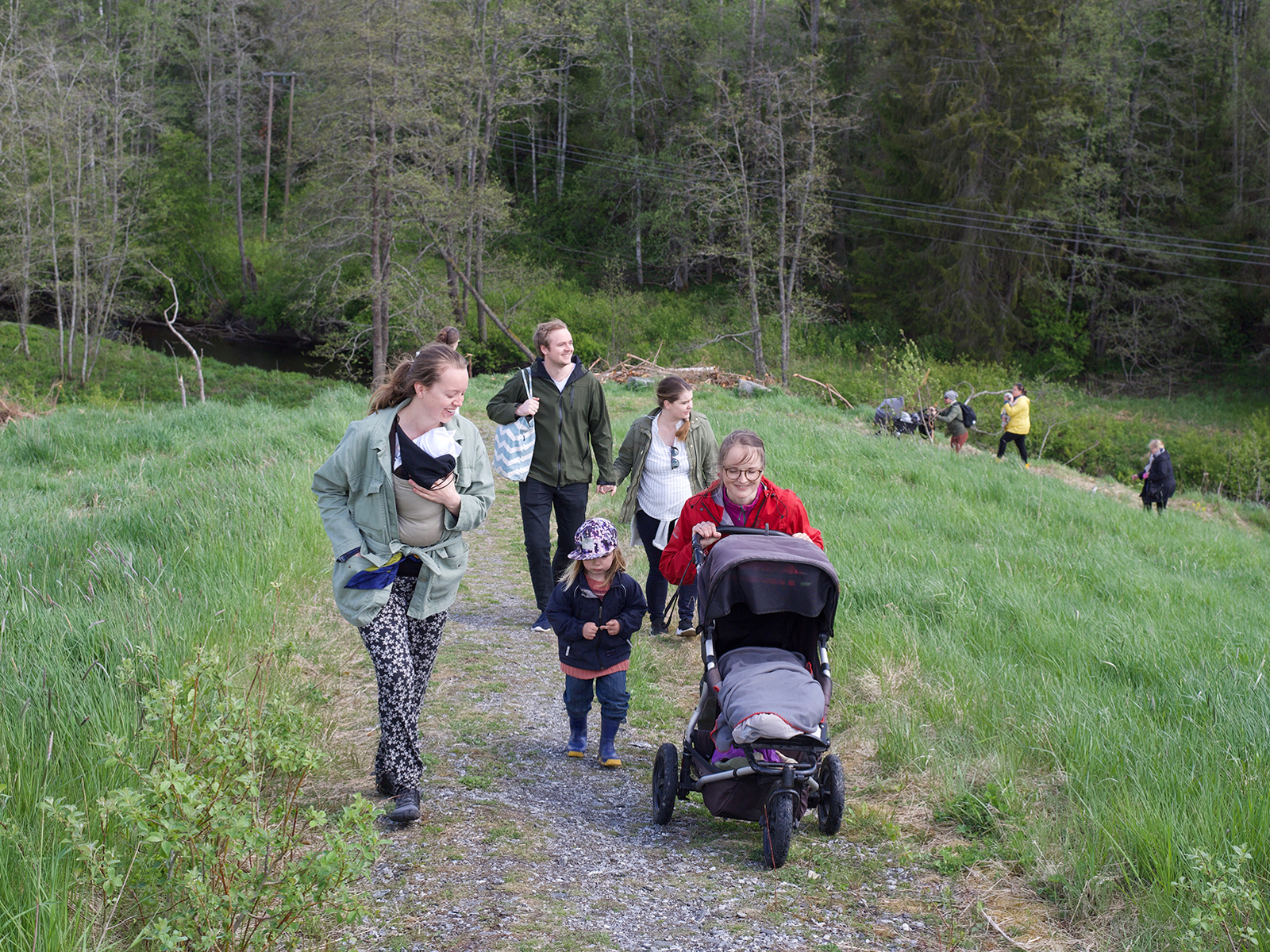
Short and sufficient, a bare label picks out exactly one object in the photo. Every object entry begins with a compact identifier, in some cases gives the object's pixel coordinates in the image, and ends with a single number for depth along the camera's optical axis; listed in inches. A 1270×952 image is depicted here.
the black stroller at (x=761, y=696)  141.8
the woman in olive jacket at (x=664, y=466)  253.1
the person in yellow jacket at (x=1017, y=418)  818.8
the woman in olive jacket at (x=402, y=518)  150.4
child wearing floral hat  183.2
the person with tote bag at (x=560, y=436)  247.9
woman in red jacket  172.1
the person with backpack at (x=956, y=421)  811.4
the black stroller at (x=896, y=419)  812.6
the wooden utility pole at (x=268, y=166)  1924.7
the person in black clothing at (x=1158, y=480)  672.4
